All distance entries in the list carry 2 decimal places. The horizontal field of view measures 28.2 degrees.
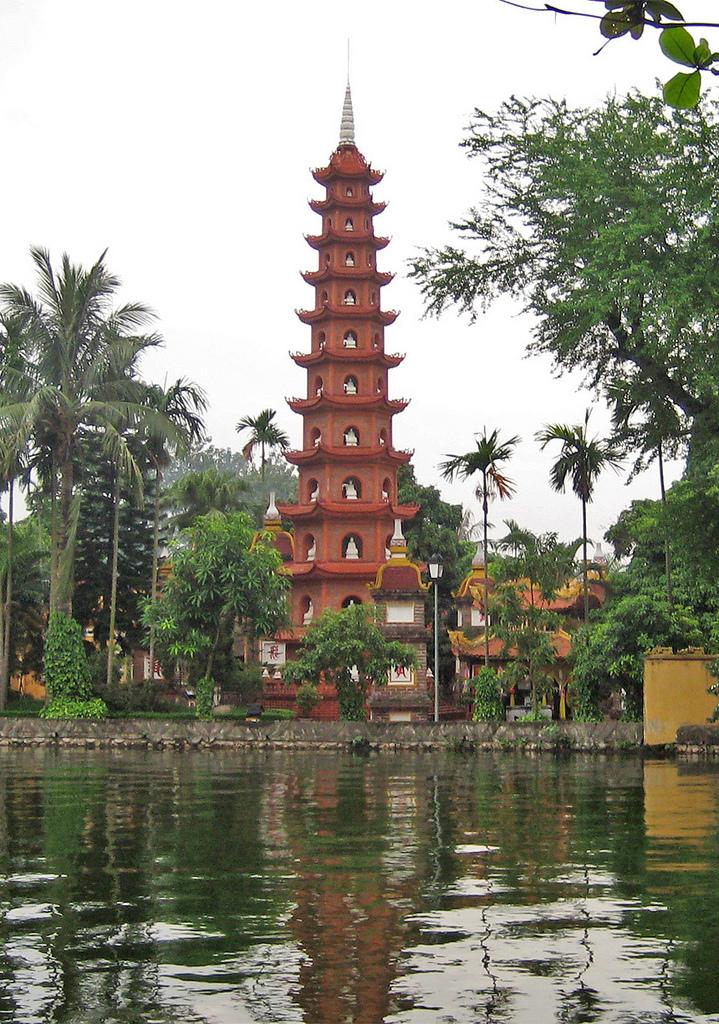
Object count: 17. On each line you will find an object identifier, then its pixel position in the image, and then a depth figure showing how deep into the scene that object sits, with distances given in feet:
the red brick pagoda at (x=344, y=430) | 191.01
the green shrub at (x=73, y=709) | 149.79
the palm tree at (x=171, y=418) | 182.80
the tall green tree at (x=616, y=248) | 68.33
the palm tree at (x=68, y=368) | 152.66
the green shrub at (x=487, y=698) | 152.97
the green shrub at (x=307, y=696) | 152.05
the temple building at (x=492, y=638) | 189.88
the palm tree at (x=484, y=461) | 158.40
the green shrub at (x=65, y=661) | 154.10
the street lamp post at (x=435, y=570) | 131.64
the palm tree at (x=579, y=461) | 155.22
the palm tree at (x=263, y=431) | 240.53
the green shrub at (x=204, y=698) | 147.13
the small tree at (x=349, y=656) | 146.10
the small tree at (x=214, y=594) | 145.07
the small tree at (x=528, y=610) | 144.25
